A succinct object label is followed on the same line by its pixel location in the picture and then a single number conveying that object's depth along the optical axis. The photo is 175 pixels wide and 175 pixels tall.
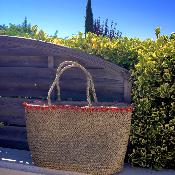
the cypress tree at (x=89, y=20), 13.64
